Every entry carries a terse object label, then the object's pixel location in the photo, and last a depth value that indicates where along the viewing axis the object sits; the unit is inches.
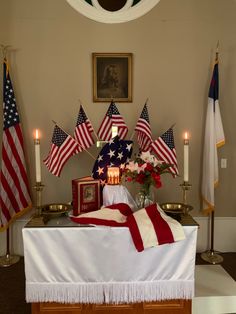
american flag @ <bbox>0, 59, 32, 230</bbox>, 135.0
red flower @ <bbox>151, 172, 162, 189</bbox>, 93.6
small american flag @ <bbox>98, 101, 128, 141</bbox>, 131.9
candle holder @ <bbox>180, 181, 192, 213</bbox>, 99.3
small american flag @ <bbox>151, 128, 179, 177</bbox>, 126.9
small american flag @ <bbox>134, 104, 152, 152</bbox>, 132.9
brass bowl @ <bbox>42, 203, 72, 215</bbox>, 101.4
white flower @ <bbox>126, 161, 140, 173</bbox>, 94.3
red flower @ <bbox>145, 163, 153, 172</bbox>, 94.7
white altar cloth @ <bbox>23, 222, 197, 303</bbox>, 85.7
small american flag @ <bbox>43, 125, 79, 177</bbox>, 125.6
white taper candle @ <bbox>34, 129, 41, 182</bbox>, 98.7
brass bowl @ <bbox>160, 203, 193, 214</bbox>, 99.7
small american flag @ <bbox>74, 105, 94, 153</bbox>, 131.6
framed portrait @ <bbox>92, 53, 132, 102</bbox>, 141.6
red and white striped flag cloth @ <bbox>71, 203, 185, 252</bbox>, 84.5
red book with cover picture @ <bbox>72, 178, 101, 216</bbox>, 95.7
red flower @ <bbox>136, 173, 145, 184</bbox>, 94.9
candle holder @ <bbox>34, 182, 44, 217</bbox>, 96.9
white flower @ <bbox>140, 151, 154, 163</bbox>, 96.4
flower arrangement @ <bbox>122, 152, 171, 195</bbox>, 94.3
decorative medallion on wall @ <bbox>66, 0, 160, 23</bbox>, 139.3
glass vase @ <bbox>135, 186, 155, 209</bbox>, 98.1
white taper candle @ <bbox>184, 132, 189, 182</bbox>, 101.2
